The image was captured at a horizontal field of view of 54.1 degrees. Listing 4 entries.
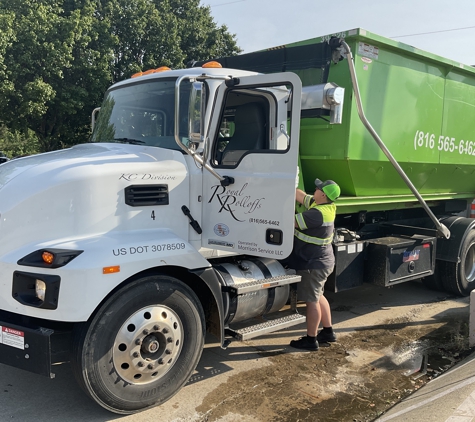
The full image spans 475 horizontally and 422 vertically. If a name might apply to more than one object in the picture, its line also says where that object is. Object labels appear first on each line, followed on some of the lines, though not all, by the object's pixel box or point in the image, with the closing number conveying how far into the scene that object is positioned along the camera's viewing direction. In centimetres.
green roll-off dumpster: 495
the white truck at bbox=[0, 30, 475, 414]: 320
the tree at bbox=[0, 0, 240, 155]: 1593
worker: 448
